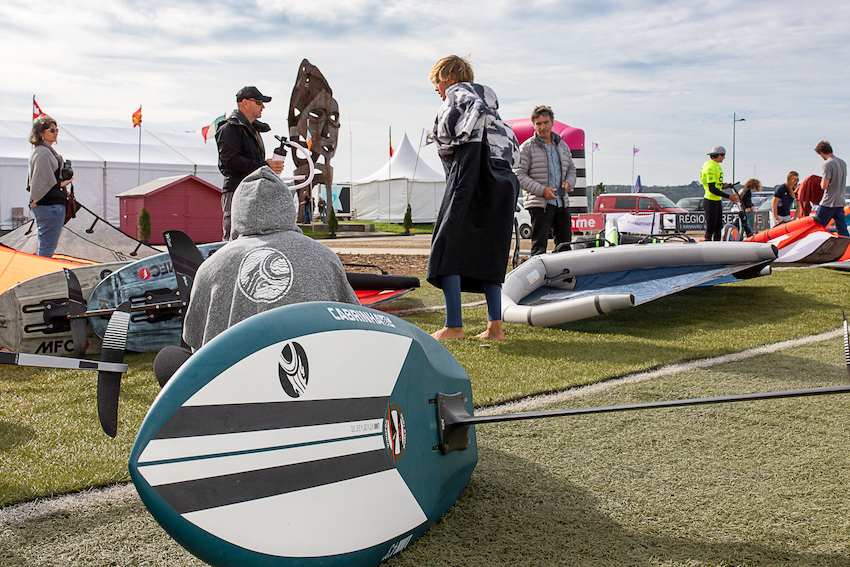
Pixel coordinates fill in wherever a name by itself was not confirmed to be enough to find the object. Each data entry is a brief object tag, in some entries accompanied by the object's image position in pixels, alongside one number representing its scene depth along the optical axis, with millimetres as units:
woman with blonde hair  4113
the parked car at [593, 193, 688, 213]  23109
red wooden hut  21109
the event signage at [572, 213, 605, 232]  18011
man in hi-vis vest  10109
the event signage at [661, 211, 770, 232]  19875
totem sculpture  24469
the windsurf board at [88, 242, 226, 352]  4108
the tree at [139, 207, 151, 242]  19578
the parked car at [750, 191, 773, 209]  29391
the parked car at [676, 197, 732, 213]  26241
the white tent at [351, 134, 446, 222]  33312
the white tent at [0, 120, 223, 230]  21531
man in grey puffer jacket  6289
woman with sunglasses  6012
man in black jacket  5172
